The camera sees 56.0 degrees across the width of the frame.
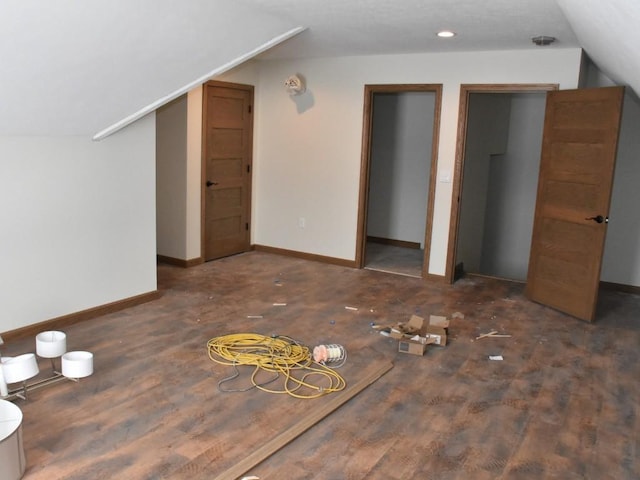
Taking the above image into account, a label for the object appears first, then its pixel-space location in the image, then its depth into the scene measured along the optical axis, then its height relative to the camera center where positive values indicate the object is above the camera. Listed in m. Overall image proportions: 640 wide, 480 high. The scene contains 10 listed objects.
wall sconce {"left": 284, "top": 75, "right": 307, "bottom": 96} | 6.66 +0.72
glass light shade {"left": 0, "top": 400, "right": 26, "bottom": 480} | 2.49 -1.29
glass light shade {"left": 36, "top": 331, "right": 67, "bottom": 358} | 3.69 -1.26
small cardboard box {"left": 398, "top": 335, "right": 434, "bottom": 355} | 4.24 -1.34
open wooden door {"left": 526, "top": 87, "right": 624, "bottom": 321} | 4.89 -0.29
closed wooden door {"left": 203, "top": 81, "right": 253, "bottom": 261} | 6.53 -0.22
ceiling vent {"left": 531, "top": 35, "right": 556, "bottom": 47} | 4.90 +1.00
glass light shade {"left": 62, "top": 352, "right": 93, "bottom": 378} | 3.54 -1.32
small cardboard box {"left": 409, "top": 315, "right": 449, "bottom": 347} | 4.44 -1.30
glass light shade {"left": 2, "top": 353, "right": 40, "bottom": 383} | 3.25 -1.24
